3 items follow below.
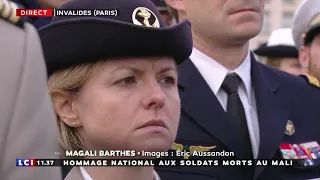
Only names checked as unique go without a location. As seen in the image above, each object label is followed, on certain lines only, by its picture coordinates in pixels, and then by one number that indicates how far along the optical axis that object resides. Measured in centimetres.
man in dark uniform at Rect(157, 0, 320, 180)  492
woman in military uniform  365
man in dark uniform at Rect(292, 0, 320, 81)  646
